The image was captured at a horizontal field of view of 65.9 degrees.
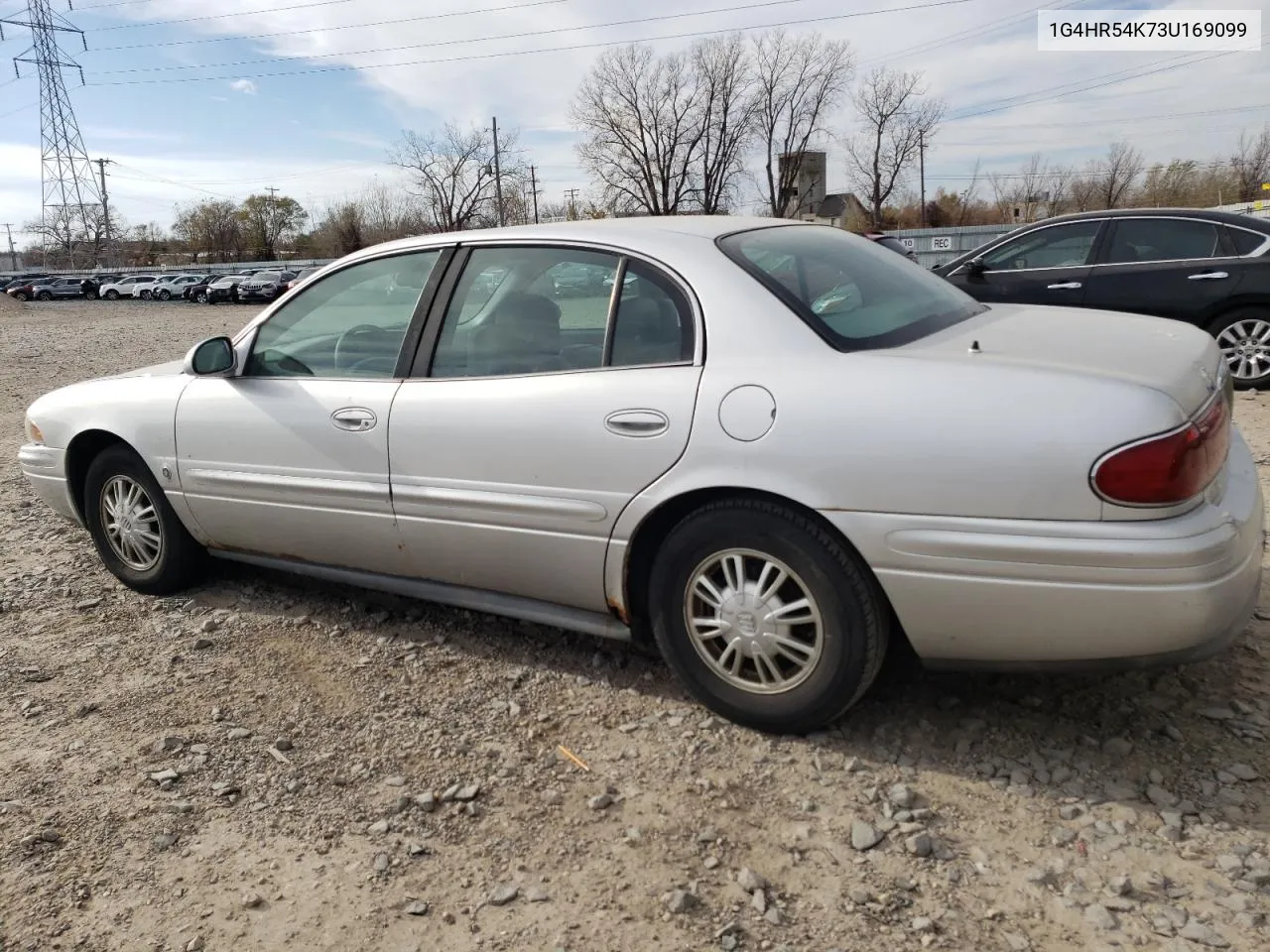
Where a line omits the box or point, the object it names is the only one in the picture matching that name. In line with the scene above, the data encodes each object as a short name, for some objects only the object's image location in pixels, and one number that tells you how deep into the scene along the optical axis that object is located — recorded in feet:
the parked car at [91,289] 187.52
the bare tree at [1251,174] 171.42
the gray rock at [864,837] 8.01
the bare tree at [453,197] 212.64
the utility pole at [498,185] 205.03
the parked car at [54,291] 186.09
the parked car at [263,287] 137.50
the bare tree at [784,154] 189.64
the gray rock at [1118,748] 9.01
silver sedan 7.81
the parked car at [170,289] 167.43
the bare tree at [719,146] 188.24
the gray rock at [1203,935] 6.70
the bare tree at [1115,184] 188.09
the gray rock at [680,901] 7.39
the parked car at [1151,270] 25.58
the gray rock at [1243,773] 8.54
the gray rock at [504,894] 7.61
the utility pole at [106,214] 283.38
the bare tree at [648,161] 188.24
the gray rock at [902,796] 8.50
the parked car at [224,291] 143.33
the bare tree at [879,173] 210.18
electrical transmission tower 198.70
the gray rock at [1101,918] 6.95
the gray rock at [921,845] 7.88
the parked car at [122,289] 177.17
